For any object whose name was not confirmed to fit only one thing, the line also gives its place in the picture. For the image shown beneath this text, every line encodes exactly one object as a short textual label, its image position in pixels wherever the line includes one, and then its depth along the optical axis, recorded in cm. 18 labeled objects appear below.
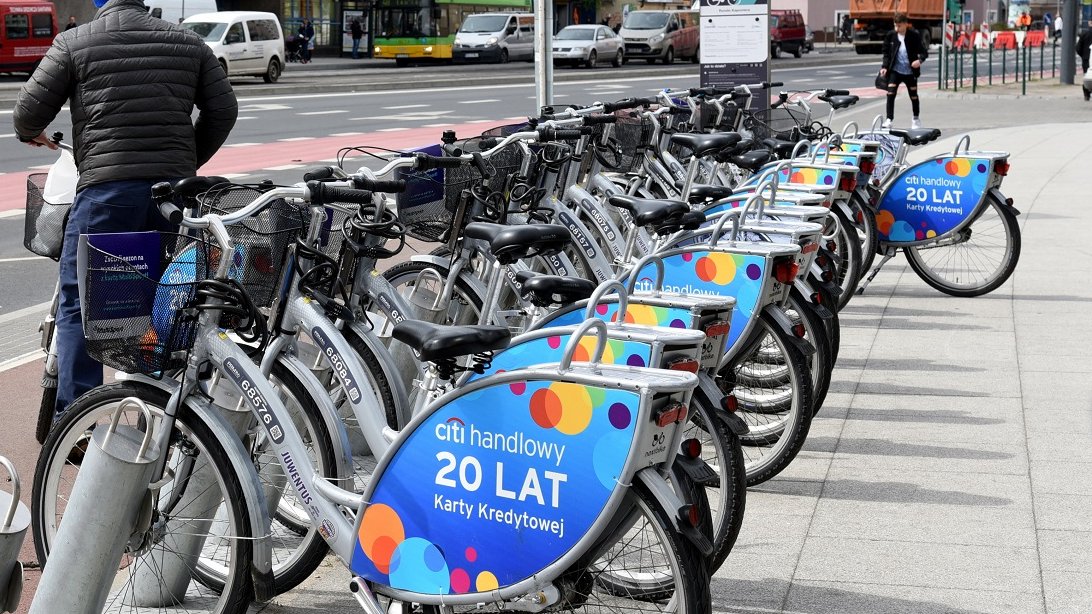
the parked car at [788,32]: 5581
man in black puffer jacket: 500
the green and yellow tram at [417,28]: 4438
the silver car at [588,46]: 4416
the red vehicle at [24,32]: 3462
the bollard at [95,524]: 351
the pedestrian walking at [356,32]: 5262
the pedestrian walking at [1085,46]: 3422
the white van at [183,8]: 3941
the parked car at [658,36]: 4662
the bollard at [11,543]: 306
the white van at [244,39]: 3391
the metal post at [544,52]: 1061
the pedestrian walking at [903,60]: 2002
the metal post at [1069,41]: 2969
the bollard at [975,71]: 3062
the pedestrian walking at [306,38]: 4980
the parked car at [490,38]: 4503
